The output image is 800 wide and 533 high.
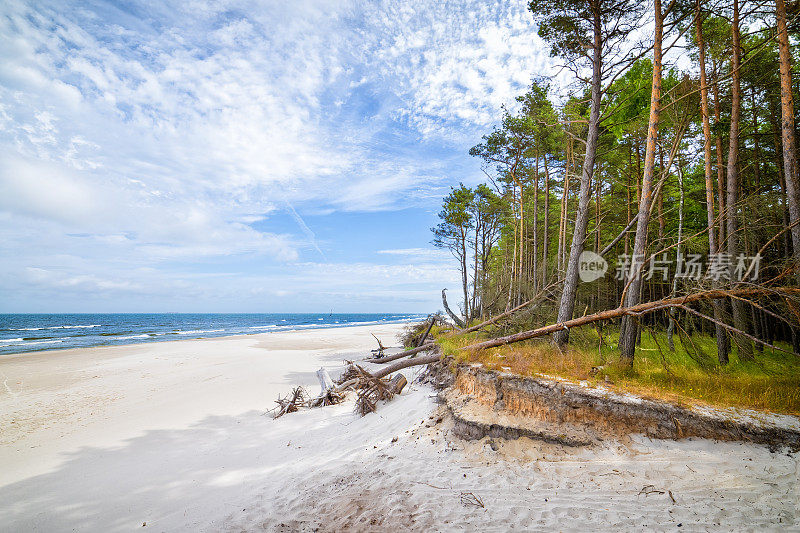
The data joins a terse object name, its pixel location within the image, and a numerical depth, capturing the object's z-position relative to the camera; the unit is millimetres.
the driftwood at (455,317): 16938
